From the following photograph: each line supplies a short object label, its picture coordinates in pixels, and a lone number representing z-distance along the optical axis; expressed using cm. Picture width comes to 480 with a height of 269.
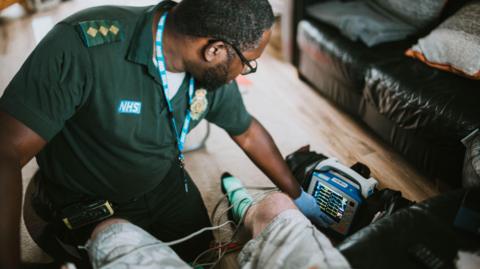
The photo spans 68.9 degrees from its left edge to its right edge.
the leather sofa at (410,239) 75
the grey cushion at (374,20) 184
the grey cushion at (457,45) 144
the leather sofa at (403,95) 137
